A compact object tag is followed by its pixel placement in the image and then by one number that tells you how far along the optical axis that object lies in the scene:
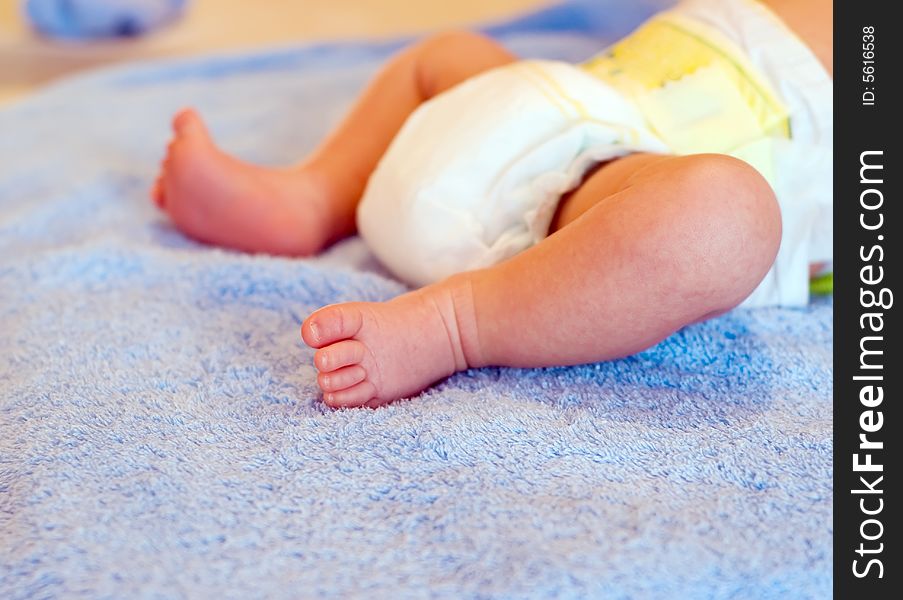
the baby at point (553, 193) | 0.67
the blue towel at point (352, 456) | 0.53
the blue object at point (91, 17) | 2.11
